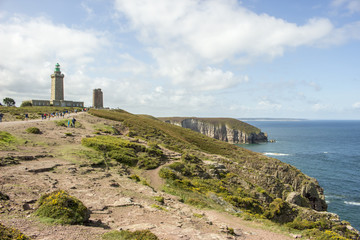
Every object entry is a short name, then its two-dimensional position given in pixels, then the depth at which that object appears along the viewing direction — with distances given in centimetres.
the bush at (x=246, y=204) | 2017
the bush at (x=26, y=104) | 7631
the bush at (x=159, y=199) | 1461
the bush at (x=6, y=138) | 2022
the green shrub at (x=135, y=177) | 1922
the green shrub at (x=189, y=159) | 2918
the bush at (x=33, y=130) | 2663
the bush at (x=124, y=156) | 2377
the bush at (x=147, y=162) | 2448
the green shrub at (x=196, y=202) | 1612
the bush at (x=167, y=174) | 2203
